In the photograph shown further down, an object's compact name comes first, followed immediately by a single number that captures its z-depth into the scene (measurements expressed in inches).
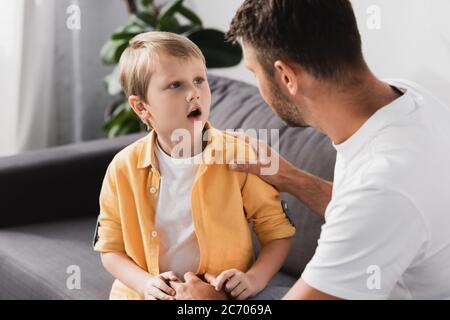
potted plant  103.9
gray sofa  73.7
